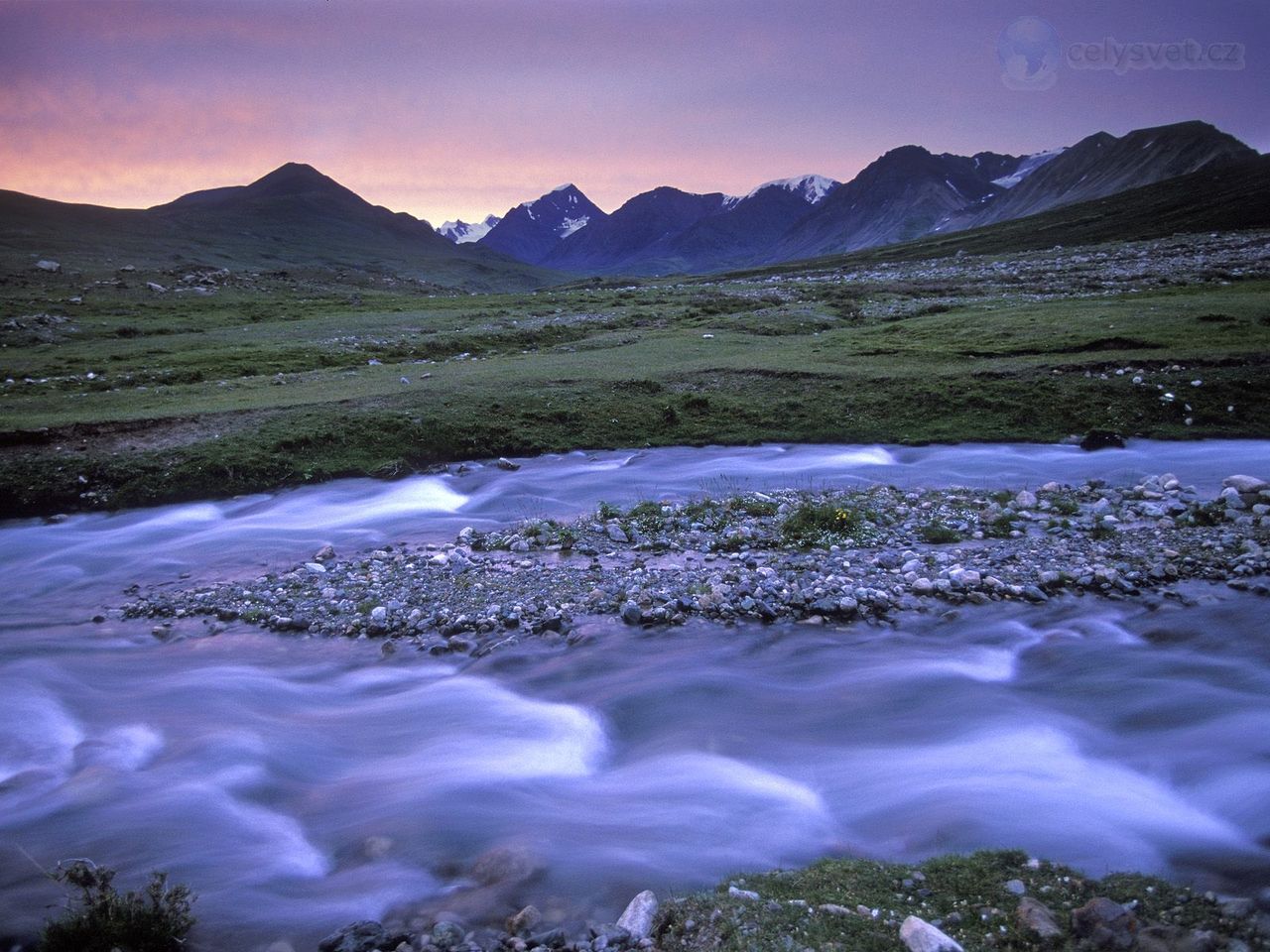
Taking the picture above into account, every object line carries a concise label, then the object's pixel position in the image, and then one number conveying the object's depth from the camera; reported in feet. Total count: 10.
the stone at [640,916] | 18.54
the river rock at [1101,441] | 64.84
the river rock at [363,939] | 19.16
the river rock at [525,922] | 19.22
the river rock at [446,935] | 18.79
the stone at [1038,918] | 16.38
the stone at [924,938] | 15.87
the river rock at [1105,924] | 15.94
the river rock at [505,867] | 22.03
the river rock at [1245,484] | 48.73
